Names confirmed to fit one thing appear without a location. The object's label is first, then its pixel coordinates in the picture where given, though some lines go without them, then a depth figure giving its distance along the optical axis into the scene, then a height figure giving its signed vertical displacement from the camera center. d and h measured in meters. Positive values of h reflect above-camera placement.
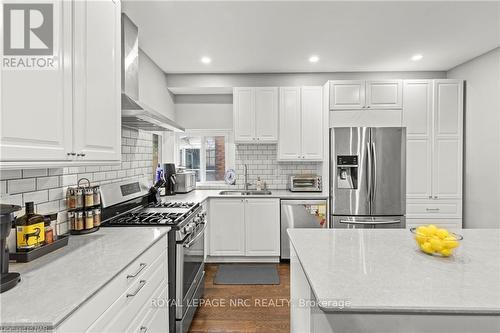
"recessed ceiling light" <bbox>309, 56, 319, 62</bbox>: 3.49 +1.35
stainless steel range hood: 2.02 +0.67
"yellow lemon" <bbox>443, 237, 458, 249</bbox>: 1.35 -0.39
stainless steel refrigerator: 3.57 -0.19
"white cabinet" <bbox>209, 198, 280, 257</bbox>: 3.72 -0.88
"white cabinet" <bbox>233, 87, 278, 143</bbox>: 3.97 +0.71
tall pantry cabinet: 3.66 +0.05
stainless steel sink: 4.05 -0.44
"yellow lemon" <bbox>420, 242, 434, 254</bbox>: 1.41 -0.44
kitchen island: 0.96 -0.48
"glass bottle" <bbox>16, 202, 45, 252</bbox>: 1.30 -0.33
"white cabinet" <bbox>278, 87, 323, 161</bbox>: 3.94 +0.61
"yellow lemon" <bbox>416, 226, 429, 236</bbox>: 1.46 -0.36
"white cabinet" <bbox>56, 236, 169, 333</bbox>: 1.01 -0.64
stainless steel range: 1.97 -0.52
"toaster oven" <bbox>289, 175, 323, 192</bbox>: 4.02 -0.31
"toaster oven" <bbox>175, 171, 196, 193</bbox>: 3.91 -0.28
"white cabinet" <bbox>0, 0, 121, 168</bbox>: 1.05 +0.30
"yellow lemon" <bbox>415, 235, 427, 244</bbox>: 1.44 -0.40
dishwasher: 3.67 -0.68
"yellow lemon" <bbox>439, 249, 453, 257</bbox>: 1.37 -0.44
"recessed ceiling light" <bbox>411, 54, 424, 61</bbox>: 3.45 +1.37
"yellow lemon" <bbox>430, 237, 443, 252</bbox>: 1.37 -0.40
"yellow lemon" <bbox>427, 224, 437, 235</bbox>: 1.45 -0.35
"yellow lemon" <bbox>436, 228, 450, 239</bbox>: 1.39 -0.36
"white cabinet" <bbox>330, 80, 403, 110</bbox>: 3.71 +0.93
